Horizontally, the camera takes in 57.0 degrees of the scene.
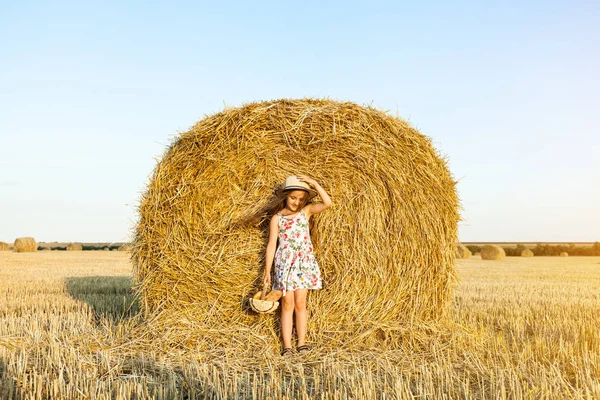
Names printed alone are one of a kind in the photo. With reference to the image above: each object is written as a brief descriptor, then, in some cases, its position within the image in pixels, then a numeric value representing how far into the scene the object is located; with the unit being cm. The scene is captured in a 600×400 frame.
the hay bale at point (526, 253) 2931
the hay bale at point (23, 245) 2792
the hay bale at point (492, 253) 2419
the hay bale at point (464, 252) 2528
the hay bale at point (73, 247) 3366
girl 488
